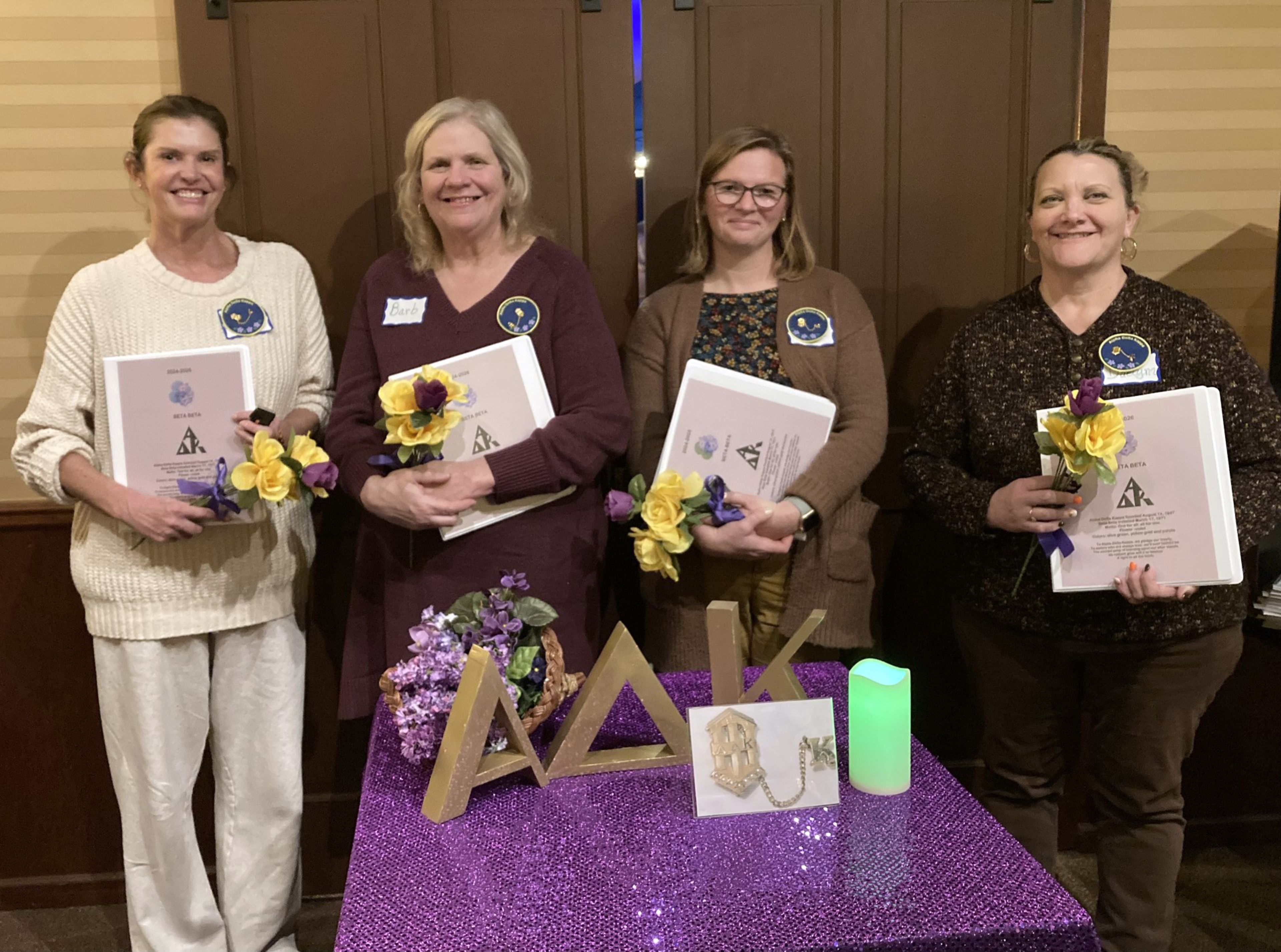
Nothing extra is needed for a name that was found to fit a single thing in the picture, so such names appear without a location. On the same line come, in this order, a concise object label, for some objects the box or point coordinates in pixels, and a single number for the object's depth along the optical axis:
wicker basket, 1.64
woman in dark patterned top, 2.09
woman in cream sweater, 2.25
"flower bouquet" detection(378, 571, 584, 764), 1.56
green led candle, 1.52
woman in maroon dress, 2.21
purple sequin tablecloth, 1.23
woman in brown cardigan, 2.38
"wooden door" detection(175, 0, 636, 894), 2.72
